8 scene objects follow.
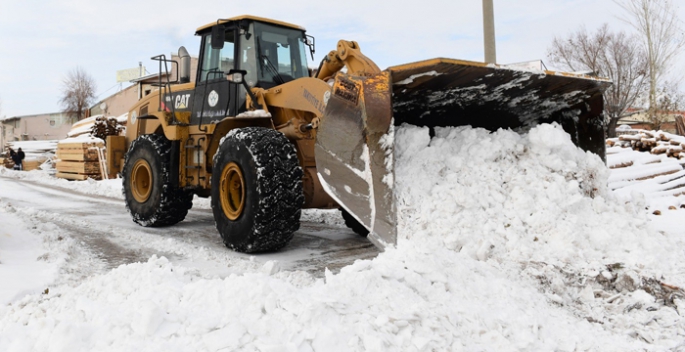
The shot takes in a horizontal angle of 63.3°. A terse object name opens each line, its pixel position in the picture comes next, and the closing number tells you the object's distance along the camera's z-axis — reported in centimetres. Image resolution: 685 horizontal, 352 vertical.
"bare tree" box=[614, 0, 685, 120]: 2162
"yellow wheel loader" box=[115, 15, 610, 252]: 434
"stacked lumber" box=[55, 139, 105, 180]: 1773
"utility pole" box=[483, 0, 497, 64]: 900
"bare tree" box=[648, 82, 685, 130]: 2039
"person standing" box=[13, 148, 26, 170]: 2305
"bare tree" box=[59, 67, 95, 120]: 4544
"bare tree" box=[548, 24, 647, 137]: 2284
